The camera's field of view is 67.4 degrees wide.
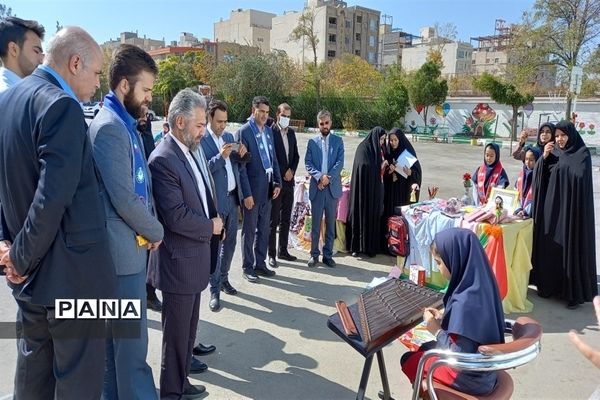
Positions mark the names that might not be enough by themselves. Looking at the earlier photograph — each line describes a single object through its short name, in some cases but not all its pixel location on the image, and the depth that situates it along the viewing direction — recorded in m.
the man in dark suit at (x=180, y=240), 2.64
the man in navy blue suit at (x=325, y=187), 5.61
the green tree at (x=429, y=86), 27.84
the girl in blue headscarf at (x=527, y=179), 5.12
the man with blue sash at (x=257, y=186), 5.00
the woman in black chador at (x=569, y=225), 4.47
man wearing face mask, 5.57
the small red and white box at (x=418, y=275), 4.21
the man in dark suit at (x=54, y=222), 1.78
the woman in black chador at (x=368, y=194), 5.87
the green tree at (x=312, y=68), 34.06
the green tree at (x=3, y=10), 16.53
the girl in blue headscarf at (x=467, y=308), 2.12
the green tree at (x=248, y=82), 35.09
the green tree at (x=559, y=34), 22.77
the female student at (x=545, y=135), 5.02
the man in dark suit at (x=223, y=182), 4.18
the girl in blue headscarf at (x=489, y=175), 5.59
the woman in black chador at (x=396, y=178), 6.11
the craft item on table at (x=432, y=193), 5.80
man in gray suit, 2.21
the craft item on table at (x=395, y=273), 3.25
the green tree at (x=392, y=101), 30.81
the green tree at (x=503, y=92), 23.92
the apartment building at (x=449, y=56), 75.94
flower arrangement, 5.49
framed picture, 4.67
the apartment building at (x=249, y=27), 78.62
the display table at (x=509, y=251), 4.31
